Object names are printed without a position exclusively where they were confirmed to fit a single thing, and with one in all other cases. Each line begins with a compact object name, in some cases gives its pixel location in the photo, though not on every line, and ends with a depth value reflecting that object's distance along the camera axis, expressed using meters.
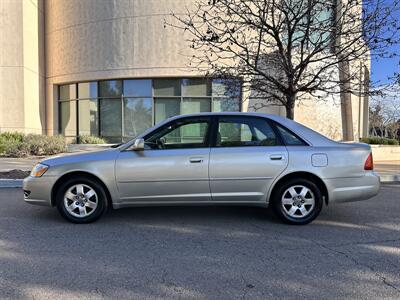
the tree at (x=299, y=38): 9.15
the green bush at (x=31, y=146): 15.35
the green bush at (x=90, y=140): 17.05
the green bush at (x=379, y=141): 18.58
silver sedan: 5.63
